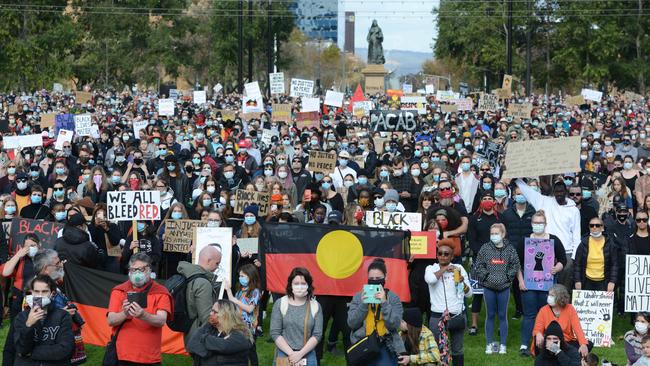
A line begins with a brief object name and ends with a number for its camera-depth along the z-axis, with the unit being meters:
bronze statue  67.25
